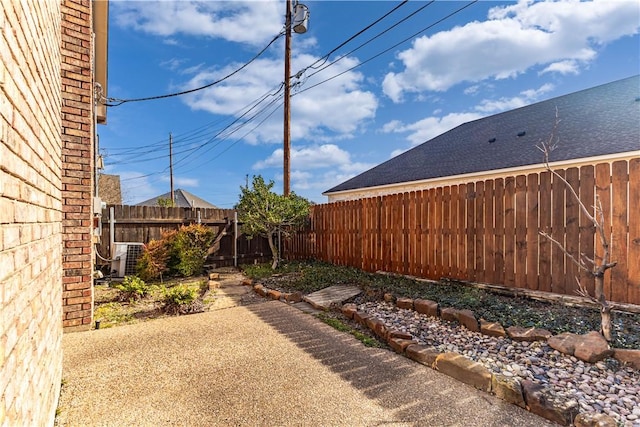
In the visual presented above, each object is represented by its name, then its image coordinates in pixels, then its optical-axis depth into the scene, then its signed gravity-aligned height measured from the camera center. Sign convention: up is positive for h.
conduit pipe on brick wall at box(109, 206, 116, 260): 7.72 -0.12
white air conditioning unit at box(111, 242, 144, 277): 7.12 -0.81
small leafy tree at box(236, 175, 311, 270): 8.05 +0.24
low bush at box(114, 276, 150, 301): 5.04 -1.08
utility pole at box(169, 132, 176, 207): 24.33 +4.62
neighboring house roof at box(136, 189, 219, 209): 25.36 +1.78
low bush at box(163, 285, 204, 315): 4.64 -1.16
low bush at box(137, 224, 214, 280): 6.89 -0.74
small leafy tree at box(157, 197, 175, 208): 20.68 +1.26
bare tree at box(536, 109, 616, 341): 2.88 -0.74
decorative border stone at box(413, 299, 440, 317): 3.99 -1.15
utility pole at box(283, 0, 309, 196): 9.17 +4.55
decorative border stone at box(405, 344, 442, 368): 2.92 -1.28
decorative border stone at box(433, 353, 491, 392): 2.52 -1.27
